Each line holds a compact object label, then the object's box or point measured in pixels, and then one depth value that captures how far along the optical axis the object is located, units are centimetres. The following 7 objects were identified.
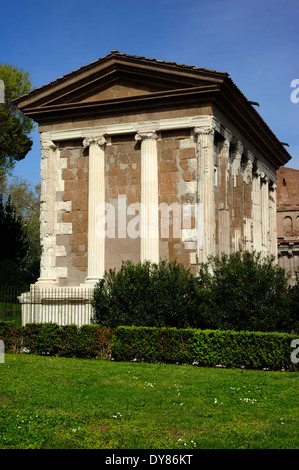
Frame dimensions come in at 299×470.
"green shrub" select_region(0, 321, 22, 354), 1705
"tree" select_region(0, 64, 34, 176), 3928
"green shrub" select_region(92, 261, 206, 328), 1633
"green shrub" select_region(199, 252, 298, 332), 1534
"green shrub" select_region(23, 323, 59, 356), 1648
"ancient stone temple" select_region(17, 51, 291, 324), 1889
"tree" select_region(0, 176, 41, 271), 5231
